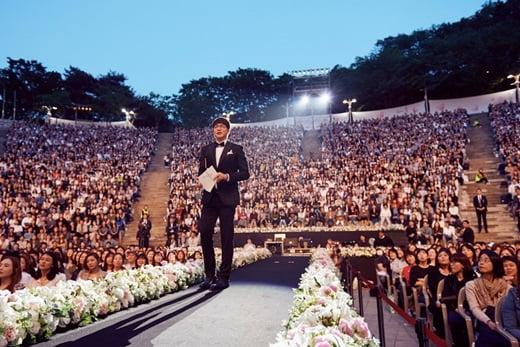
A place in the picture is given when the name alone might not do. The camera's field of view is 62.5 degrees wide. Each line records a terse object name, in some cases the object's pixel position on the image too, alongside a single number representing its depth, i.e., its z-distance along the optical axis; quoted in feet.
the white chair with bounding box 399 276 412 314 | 21.52
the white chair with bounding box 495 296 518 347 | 13.76
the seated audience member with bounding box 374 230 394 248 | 45.03
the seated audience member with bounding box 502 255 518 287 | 16.94
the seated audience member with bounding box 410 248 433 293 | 22.45
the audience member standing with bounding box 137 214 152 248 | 60.59
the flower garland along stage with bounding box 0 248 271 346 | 9.02
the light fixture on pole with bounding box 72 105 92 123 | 172.67
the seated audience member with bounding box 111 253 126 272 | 22.80
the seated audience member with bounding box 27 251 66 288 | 17.99
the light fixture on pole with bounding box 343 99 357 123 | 110.42
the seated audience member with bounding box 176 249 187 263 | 28.18
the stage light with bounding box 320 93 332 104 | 114.83
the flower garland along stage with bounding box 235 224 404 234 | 55.16
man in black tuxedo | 14.34
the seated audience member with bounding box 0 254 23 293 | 13.05
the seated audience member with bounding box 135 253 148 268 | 25.88
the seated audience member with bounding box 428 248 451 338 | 19.63
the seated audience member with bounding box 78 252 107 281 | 19.69
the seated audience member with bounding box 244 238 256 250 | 47.19
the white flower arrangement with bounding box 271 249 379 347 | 6.09
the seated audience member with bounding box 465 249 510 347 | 14.75
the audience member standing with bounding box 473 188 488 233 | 53.93
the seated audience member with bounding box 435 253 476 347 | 16.88
